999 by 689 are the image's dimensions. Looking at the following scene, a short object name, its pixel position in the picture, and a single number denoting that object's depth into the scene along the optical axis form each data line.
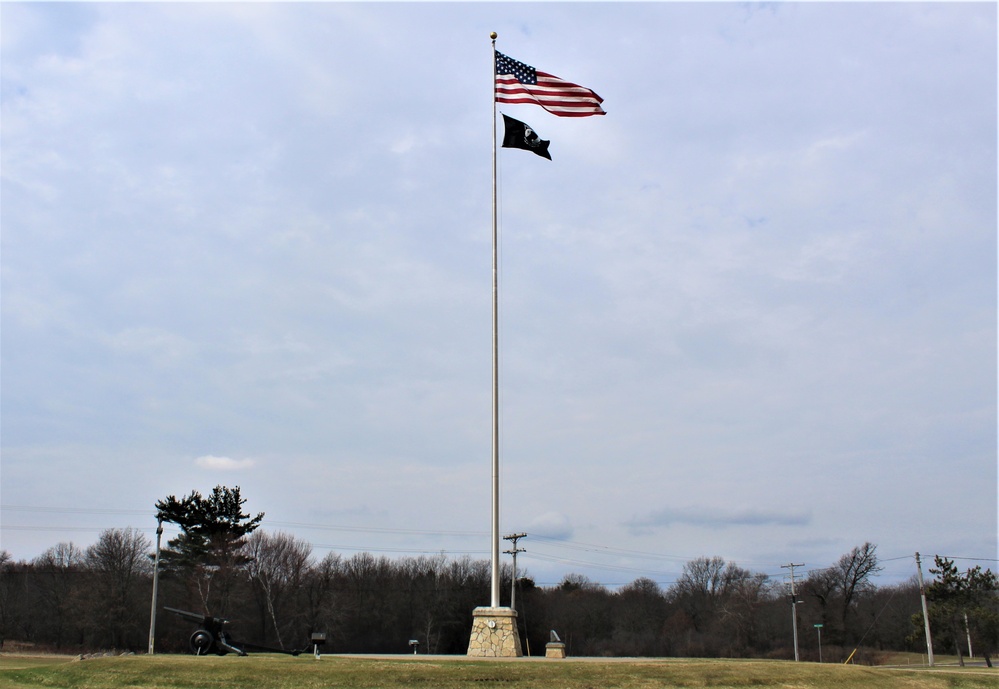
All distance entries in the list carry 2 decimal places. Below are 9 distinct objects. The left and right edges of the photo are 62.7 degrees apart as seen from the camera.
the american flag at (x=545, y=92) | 23.11
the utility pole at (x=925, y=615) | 46.93
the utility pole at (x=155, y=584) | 39.84
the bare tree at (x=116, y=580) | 54.06
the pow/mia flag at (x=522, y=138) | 23.47
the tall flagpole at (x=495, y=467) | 21.02
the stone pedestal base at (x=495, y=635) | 20.53
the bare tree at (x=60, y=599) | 55.69
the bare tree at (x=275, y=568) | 57.16
